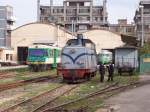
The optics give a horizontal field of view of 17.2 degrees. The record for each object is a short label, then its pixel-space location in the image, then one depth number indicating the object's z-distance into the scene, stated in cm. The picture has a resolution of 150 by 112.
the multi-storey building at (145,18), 13071
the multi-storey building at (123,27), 15775
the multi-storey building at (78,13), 17138
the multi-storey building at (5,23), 13725
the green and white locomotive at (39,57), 5231
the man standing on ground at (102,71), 3350
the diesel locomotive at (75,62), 3266
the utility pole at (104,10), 16978
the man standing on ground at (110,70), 3375
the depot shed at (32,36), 9544
